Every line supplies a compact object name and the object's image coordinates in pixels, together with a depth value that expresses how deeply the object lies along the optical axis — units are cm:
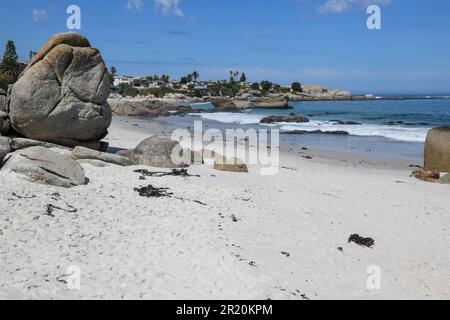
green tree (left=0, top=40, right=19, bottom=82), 4743
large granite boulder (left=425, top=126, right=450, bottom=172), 1661
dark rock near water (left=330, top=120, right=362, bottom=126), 4300
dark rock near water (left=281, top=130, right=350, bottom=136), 3285
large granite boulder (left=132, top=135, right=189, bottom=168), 1368
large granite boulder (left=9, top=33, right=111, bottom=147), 1266
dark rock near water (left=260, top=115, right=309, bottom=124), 4486
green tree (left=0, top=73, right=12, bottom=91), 3680
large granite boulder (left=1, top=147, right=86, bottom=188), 916
